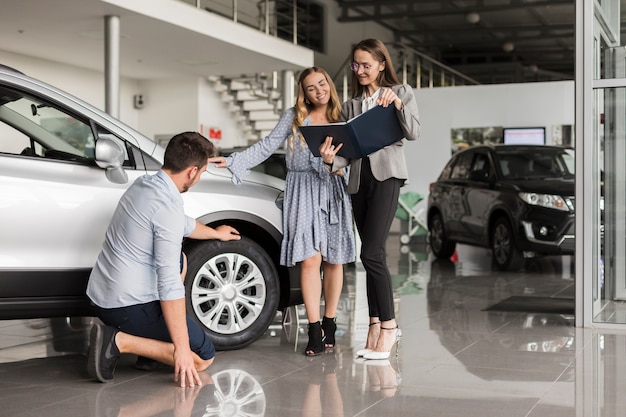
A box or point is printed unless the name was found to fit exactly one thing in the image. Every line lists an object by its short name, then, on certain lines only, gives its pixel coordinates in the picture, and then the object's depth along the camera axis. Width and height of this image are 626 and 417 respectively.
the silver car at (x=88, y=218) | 4.39
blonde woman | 5.03
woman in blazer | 4.78
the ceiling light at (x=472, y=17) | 21.58
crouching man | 4.09
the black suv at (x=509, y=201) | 9.50
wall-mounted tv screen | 16.06
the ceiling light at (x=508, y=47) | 25.41
